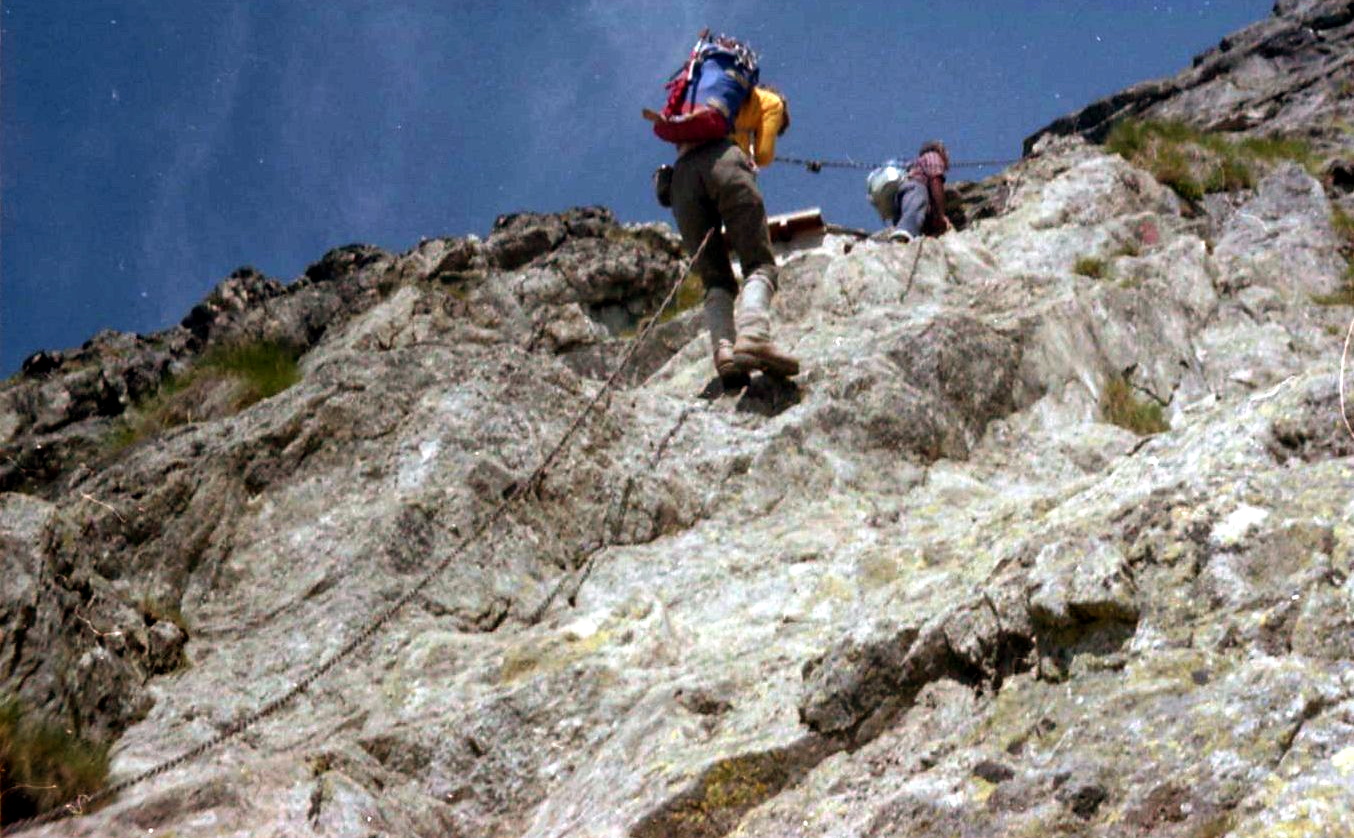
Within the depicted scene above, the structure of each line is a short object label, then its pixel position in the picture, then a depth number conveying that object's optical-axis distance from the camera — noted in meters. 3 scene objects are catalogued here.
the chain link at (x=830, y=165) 16.45
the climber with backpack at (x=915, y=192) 16.27
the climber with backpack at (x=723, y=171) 10.53
